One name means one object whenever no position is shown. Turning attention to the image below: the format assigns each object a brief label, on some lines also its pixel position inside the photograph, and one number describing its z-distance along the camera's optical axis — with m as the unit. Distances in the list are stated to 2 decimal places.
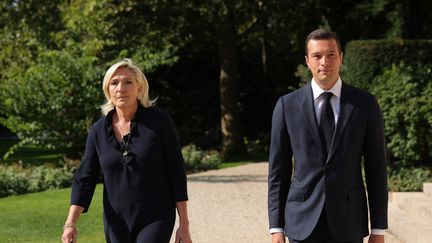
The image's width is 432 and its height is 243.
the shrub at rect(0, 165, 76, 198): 13.38
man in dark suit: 3.24
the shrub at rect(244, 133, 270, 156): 22.52
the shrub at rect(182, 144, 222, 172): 16.91
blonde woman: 3.74
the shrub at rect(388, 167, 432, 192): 11.34
